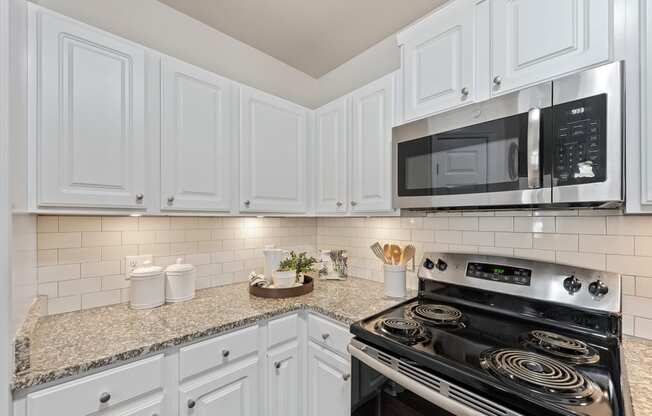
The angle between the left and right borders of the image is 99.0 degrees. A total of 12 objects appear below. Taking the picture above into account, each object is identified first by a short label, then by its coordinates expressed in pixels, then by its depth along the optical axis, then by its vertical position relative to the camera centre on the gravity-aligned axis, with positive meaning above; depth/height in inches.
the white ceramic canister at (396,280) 64.9 -17.2
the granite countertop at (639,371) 28.7 -20.8
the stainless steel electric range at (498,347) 30.5 -20.0
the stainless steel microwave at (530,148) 34.9 +8.7
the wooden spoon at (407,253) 67.9 -11.3
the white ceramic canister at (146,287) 57.2 -16.7
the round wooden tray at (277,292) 66.7 -20.5
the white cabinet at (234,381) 38.4 -29.9
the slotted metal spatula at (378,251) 72.7 -11.7
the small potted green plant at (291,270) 68.3 -16.0
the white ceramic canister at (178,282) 61.8 -16.8
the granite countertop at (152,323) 38.4 -21.2
